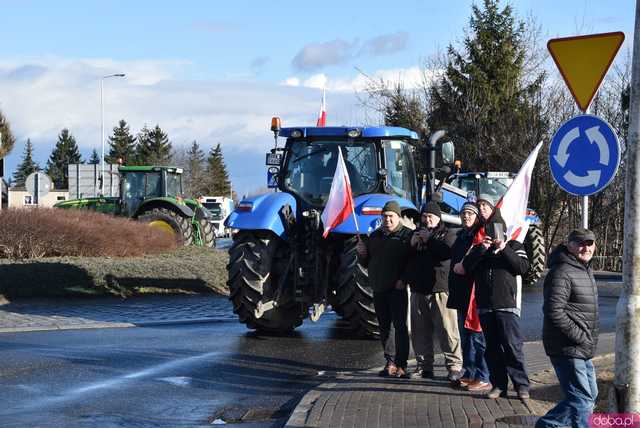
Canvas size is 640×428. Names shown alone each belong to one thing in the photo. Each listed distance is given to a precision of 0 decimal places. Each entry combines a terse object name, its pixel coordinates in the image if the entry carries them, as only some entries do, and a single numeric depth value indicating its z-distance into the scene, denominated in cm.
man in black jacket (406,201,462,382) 977
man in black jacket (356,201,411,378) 996
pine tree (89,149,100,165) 11956
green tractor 2623
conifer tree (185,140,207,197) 9619
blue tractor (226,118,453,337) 1278
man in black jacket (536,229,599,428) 692
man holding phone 853
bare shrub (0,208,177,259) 2036
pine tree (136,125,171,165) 9988
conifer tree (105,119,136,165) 10338
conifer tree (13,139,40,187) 11469
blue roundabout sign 773
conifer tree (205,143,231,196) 10281
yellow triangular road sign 770
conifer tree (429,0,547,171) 3541
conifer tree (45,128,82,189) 10975
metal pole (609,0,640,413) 675
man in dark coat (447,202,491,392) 916
